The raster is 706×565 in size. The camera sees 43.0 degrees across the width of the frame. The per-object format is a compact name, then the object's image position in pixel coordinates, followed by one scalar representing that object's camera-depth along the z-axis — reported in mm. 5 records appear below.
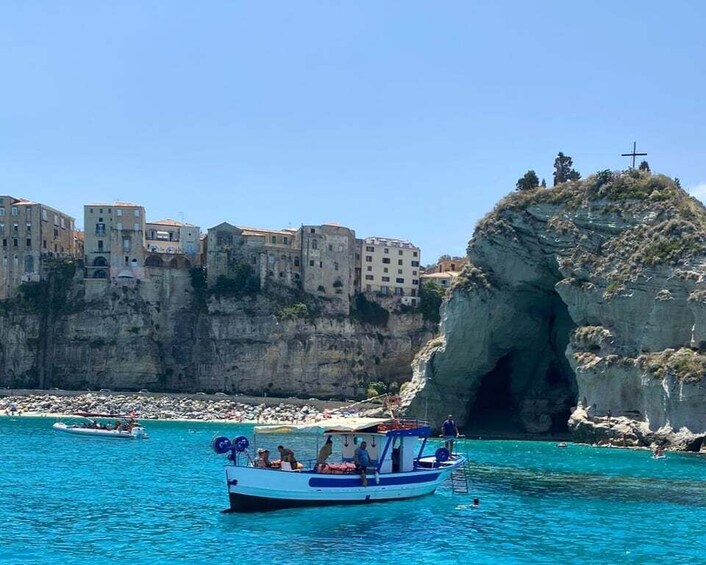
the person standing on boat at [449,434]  35719
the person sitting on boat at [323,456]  30567
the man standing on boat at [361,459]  31078
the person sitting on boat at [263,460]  29812
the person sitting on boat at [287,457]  29828
